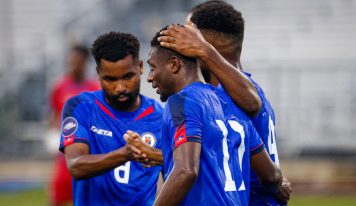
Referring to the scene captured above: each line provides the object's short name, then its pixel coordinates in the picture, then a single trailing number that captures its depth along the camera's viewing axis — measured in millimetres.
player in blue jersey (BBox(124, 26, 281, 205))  10562
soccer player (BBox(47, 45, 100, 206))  22875
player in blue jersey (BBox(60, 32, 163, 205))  14250
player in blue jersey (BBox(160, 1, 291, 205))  11711
